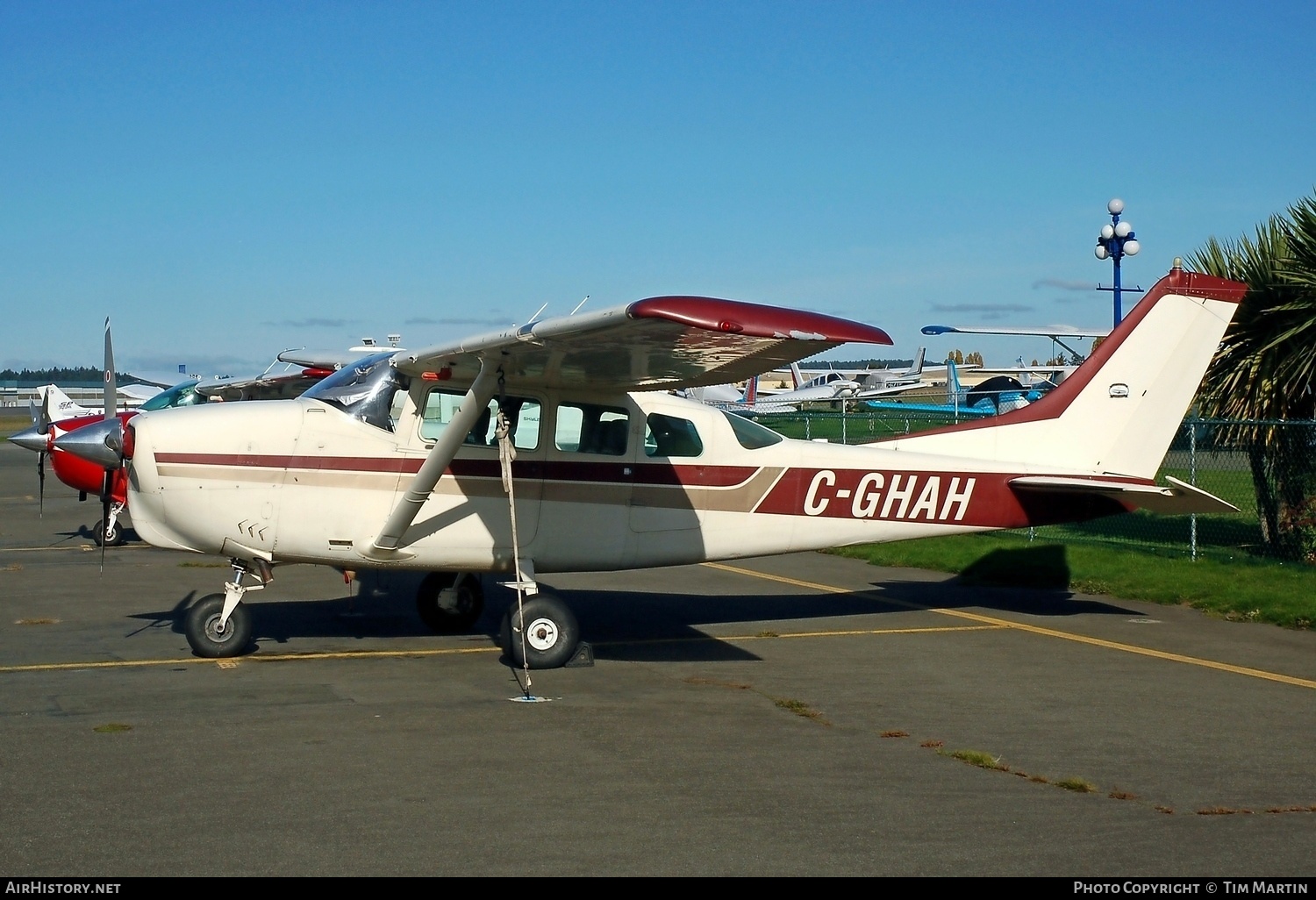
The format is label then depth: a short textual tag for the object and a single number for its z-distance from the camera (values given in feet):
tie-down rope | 28.91
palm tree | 44.04
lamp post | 67.92
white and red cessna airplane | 29.37
